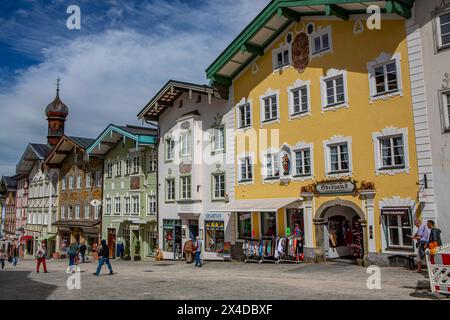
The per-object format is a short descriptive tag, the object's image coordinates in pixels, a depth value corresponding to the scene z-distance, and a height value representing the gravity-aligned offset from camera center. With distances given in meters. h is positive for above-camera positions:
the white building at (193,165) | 25.61 +3.64
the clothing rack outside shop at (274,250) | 20.80 -1.45
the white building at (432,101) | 15.88 +4.35
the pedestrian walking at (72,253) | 22.48 -1.41
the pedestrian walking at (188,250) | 25.09 -1.54
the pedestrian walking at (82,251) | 30.86 -1.84
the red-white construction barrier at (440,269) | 10.69 -1.30
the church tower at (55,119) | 55.28 +13.84
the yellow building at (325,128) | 17.50 +4.24
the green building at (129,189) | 31.92 +2.78
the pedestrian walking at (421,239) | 14.48 -0.74
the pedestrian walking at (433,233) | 13.37 -0.52
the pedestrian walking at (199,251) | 22.55 -1.46
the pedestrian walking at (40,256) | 21.64 -1.43
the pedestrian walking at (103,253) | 18.03 -1.15
